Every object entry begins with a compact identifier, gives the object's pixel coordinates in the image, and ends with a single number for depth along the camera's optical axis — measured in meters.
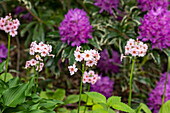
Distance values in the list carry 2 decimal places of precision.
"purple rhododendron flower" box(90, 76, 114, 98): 1.63
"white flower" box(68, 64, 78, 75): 1.23
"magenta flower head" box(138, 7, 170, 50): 1.46
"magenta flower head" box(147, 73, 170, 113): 1.55
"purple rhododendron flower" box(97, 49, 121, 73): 1.77
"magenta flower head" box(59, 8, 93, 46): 1.47
